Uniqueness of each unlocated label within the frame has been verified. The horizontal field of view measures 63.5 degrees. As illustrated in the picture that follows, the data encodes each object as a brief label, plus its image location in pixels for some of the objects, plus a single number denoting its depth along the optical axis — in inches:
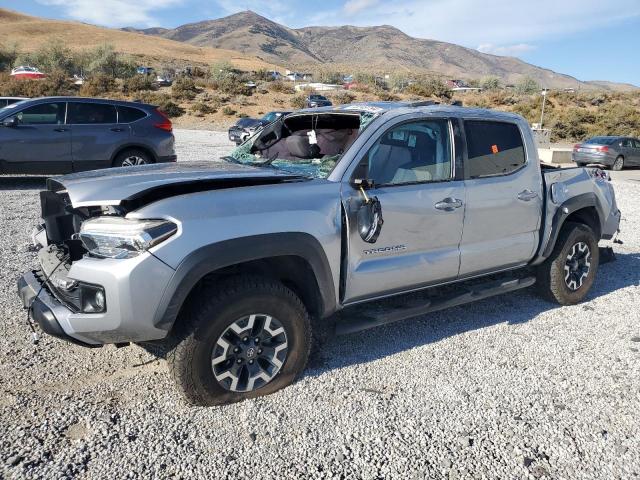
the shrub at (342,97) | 1852.2
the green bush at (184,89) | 1588.3
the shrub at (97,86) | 1529.3
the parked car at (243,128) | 889.8
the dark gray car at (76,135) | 374.0
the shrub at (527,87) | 2674.0
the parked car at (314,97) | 1603.8
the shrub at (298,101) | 1660.1
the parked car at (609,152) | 795.4
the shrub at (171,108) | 1385.3
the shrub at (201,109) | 1438.2
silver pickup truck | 109.5
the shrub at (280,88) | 1881.2
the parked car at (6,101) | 493.2
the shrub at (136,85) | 1629.3
